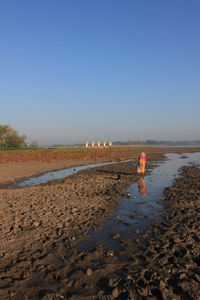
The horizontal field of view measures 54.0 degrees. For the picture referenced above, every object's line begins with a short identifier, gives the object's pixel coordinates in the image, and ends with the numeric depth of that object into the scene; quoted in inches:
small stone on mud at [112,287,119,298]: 145.5
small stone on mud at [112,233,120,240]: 250.4
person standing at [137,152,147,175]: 718.4
